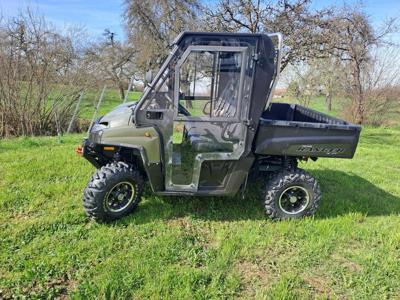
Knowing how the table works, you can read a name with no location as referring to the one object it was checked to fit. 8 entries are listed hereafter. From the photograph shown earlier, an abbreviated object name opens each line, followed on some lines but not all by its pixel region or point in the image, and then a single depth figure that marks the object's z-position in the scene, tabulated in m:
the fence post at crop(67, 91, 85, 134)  9.12
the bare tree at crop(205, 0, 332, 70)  7.65
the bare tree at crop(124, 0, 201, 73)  16.50
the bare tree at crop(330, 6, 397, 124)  8.89
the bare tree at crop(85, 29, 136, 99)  10.34
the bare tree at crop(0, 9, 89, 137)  7.86
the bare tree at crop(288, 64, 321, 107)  13.85
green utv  3.17
